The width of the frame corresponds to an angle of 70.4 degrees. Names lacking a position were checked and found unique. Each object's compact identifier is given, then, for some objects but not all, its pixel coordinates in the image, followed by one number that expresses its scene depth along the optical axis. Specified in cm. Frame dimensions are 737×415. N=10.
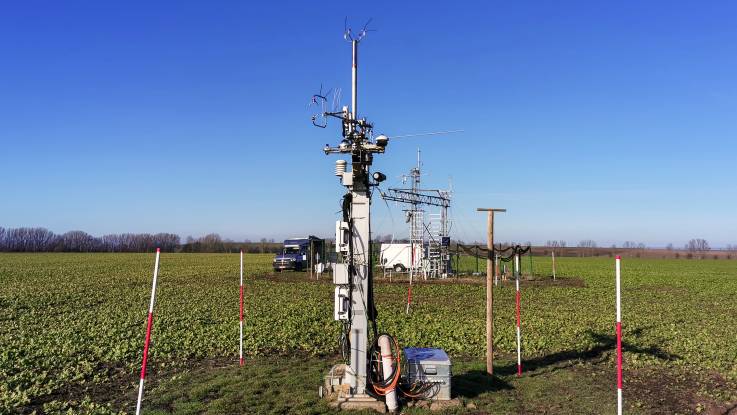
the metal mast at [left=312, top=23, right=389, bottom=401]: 884
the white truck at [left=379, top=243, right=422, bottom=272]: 4141
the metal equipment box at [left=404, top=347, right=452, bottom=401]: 895
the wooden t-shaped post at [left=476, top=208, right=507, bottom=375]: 1048
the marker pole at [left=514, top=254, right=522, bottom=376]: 1086
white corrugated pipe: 862
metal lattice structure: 3625
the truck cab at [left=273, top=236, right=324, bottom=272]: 4531
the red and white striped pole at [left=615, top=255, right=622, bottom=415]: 665
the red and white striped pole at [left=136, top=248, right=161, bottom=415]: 738
